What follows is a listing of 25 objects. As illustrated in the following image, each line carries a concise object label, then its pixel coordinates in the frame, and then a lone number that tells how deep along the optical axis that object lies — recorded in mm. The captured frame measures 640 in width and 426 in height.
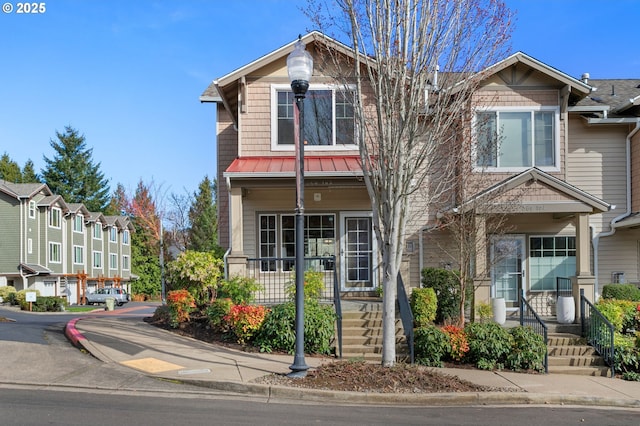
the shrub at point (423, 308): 12914
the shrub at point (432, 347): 11656
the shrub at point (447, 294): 13914
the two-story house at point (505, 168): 16297
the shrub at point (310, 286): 12906
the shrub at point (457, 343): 11766
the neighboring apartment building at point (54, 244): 44594
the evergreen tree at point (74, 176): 70938
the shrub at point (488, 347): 11648
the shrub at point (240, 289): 13211
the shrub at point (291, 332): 11953
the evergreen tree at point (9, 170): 67625
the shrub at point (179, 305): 13352
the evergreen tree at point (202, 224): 43031
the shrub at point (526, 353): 11641
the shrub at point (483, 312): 13773
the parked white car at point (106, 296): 51500
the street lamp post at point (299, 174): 9656
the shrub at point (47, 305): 35031
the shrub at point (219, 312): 12703
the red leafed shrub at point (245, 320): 12227
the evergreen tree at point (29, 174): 70000
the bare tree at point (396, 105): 10086
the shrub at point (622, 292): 14773
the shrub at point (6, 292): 39862
